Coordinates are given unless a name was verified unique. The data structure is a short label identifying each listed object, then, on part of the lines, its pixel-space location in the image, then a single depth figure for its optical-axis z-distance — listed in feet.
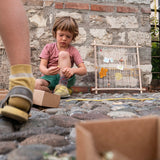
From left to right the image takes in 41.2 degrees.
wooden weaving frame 9.68
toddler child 7.40
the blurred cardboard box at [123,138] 1.43
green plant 13.38
